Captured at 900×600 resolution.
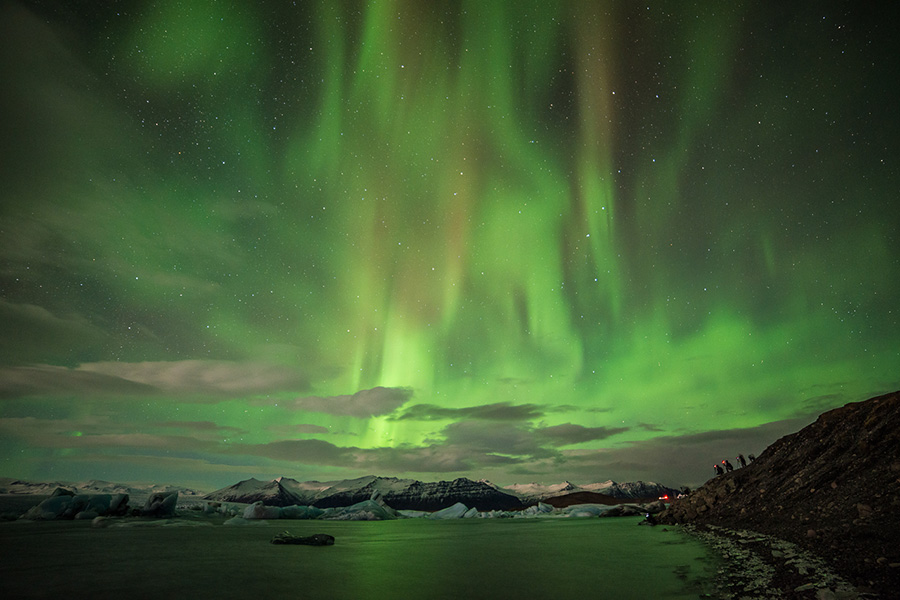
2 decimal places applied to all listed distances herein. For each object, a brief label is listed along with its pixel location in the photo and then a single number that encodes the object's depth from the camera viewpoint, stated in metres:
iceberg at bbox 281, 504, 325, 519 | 73.50
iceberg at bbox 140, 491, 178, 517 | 56.85
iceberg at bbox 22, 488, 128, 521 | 50.50
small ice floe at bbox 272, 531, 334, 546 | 28.69
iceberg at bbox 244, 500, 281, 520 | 71.62
